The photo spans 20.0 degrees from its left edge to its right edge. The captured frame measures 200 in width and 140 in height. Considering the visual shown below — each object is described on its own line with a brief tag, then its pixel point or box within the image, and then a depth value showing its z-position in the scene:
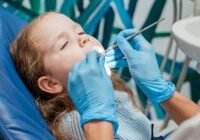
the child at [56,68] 1.33
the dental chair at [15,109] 1.20
